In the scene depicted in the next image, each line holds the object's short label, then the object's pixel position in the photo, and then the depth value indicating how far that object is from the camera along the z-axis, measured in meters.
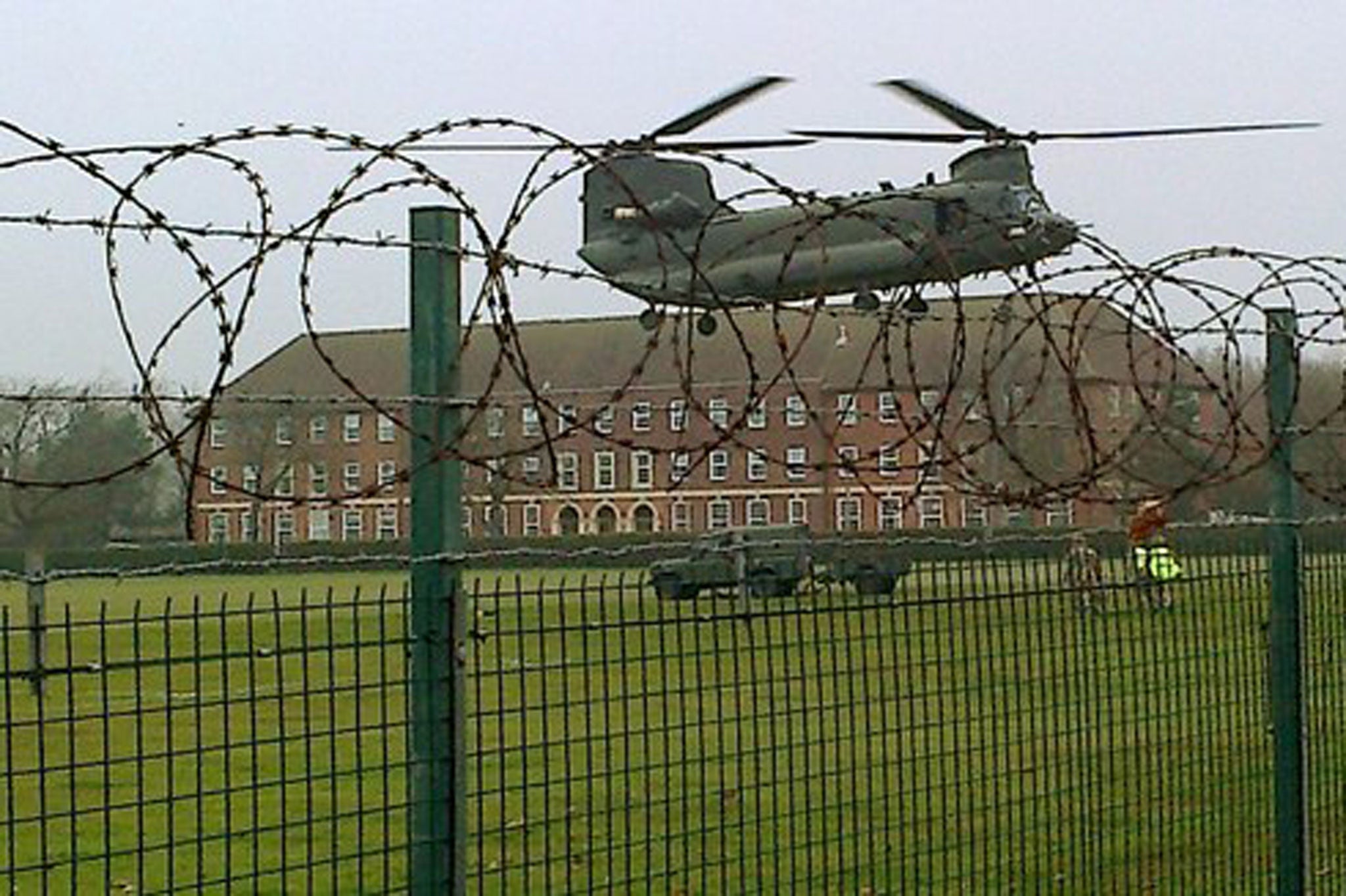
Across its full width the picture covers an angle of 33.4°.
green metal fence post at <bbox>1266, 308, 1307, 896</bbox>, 7.60
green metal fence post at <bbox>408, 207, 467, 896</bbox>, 4.71
